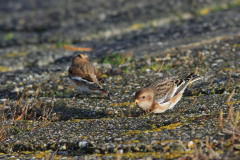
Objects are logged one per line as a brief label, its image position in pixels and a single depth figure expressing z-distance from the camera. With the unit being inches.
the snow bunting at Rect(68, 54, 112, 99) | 518.9
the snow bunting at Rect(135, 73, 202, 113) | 426.0
